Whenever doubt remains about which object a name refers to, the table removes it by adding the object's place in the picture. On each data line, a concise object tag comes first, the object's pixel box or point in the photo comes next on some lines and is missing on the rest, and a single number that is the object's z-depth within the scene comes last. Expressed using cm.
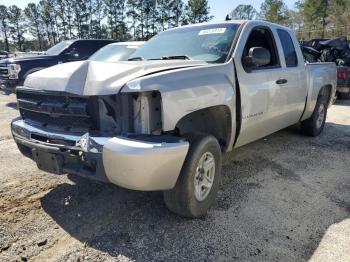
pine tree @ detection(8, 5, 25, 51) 6494
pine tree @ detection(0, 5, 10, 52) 6443
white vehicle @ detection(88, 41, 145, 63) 772
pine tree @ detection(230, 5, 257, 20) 5595
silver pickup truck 269
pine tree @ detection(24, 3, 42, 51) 6750
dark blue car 933
